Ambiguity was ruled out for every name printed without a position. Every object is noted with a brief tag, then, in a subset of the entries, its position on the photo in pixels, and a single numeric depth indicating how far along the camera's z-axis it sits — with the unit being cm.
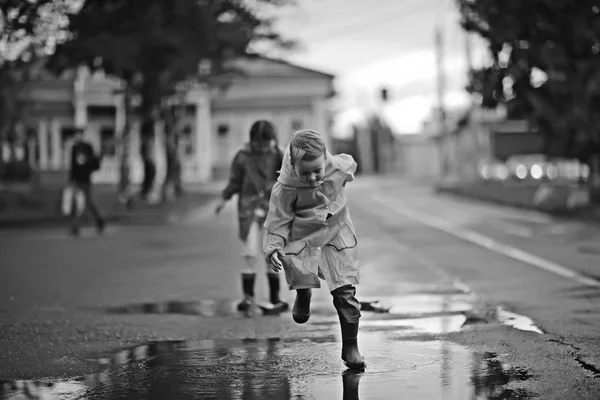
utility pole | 5716
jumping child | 729
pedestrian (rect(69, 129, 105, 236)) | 2117
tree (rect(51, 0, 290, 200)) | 2755
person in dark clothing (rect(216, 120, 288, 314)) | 1048
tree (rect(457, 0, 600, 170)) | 2698
